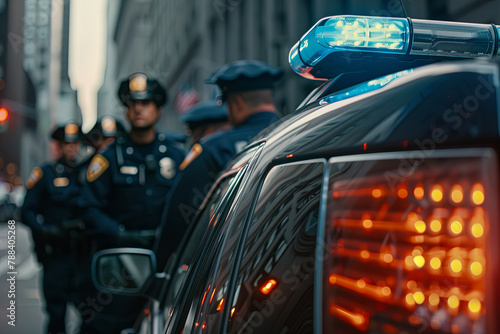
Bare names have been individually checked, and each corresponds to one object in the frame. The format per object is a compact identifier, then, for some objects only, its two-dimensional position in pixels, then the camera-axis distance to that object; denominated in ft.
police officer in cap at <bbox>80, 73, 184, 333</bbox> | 14.21
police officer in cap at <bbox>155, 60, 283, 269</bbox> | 10.44
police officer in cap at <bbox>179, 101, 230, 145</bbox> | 16.53
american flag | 71.72
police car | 2.76
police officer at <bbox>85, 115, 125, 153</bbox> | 23.80
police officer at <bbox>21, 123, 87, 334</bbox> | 18.12
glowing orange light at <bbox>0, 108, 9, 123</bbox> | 36.11
